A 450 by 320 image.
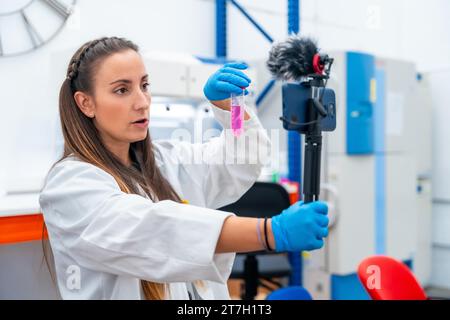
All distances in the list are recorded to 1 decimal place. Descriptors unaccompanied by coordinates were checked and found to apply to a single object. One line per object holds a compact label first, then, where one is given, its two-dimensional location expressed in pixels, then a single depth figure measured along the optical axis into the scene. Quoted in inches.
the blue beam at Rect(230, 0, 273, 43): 107.7
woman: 29.7
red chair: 53.6
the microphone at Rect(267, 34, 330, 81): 32.4
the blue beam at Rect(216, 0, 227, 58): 118.1
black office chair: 79.8
